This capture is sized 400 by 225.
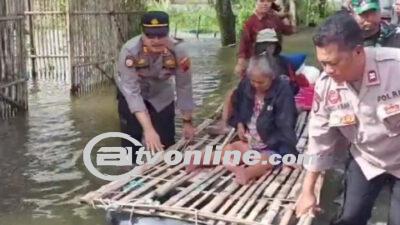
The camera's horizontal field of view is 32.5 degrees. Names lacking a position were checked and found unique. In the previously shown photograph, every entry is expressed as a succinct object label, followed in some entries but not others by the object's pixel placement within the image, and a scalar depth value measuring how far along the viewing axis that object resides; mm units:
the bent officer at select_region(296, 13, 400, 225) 2852
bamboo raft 3635
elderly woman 4625
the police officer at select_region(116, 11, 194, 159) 4664
